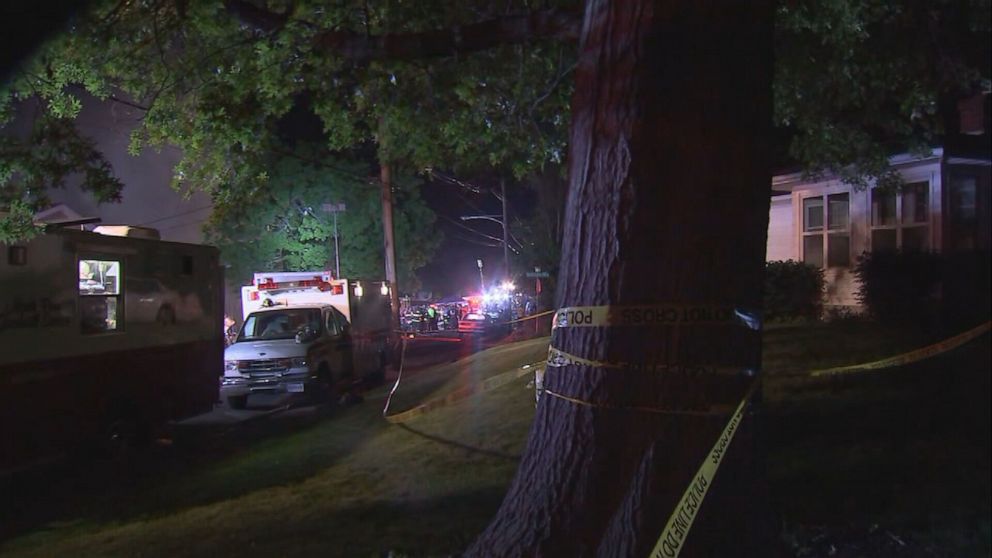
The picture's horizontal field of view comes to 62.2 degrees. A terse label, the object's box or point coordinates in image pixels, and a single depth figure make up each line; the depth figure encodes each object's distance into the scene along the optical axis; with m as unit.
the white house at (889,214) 13.69
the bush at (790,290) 13.55
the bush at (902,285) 10.67
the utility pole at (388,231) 22.28
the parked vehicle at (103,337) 8.10
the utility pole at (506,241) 33.77
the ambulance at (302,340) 13.75
